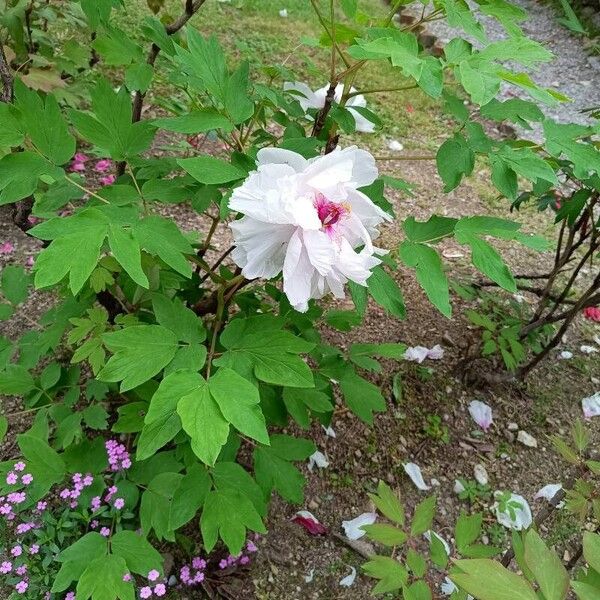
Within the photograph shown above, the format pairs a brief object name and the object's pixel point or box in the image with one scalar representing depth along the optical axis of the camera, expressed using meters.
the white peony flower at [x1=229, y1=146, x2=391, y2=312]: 0.81
